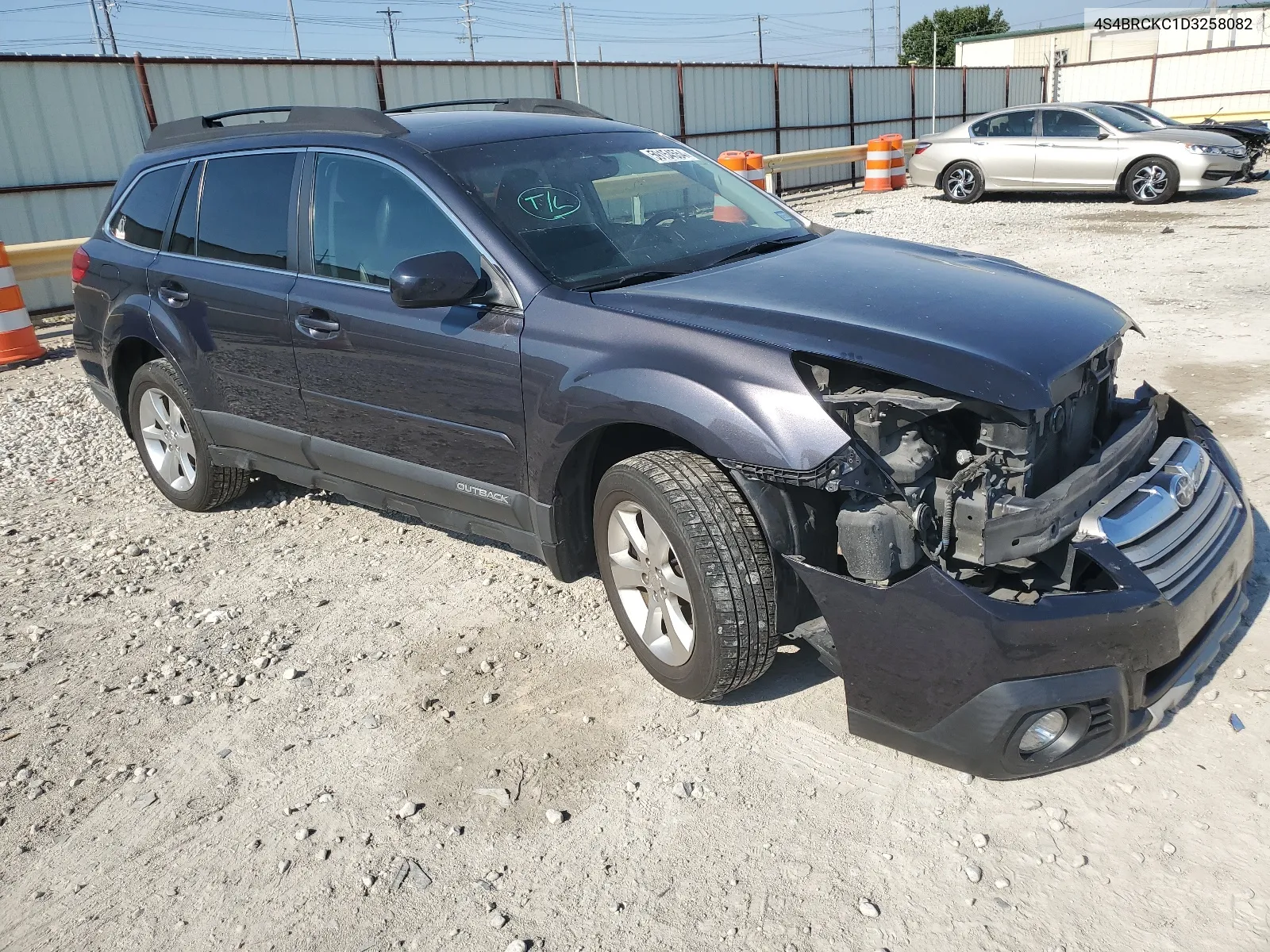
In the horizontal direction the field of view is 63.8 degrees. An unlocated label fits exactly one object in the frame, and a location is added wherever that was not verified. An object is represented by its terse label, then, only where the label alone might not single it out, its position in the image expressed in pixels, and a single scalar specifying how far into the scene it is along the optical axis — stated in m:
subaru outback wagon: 2.67
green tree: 69.56
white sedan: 14.02
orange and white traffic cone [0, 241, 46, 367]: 8.80
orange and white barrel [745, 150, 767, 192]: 14.56
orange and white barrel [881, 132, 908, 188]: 18.94
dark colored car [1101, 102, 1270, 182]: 14.78
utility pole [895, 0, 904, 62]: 66.72
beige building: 46.66
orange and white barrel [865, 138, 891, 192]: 18.83
